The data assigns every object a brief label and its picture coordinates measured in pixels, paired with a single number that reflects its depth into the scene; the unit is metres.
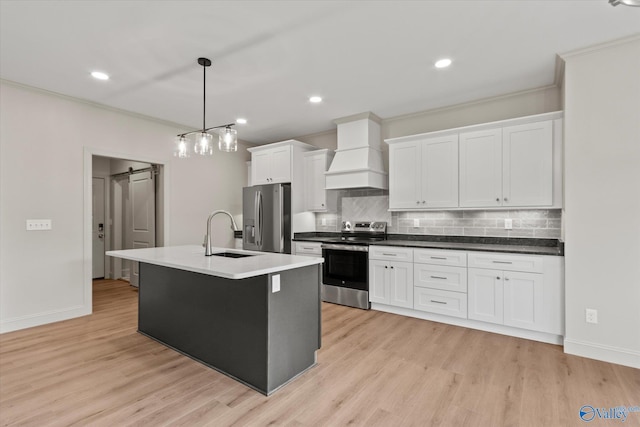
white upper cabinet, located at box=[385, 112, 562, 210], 3.27
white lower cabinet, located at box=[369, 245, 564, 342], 2.99
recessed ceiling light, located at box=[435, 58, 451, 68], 3.00
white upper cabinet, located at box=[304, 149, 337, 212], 5.00
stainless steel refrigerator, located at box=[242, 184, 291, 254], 4.91
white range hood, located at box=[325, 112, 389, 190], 4.43
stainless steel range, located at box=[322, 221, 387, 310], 4.15
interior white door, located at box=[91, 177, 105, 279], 6.18
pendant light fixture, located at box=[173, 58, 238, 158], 2.81
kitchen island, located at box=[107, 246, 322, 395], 2.21
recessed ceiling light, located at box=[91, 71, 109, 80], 3.22
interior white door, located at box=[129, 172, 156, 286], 5.30
